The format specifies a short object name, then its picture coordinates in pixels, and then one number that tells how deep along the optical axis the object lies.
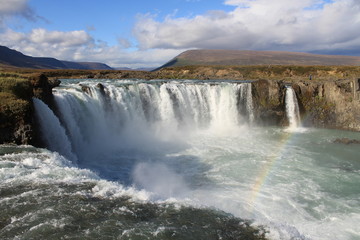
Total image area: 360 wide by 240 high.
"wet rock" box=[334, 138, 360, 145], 22.06
